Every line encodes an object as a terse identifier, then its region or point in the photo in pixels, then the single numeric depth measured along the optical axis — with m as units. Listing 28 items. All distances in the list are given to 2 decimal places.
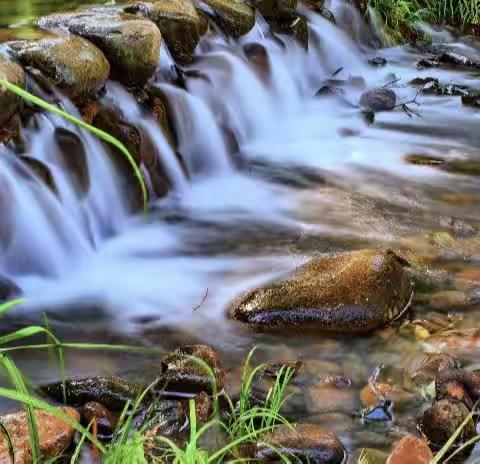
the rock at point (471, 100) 6.57
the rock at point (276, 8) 6.58
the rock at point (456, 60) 7.68
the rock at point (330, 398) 2.48
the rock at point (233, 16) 5.83
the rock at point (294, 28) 6.75
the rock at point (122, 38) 4.23
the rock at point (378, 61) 7.75
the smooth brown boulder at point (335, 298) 2.96
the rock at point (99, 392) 2.37
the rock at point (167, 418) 2.29
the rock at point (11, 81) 3.36
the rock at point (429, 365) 2.63
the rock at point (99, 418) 2.25
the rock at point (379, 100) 6.46
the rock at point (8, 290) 3.31
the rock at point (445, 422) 2.24
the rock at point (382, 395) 2.51
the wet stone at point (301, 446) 2.13
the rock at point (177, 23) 4.94
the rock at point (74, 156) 3.89
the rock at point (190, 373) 2.46
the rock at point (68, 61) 3.85
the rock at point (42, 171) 3.70
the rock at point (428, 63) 7.71
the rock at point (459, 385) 2.38
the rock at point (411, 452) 2.12
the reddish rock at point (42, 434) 1.98
